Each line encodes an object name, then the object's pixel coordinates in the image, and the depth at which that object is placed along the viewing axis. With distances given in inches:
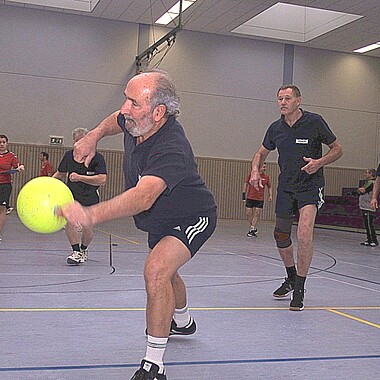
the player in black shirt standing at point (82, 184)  302.7
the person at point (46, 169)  665.0
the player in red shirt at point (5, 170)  386.0
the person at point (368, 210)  545.3
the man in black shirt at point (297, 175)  208.1
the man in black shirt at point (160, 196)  115.5
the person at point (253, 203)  592.1
